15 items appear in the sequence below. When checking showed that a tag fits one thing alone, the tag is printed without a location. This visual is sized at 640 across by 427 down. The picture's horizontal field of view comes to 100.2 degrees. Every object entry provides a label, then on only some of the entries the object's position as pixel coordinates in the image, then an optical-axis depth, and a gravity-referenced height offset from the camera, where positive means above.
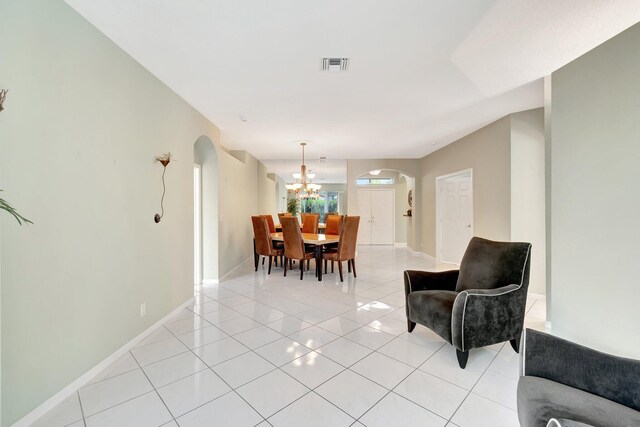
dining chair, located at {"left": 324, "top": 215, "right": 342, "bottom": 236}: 5.65 -0.26
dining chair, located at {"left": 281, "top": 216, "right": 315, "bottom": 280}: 4.53 -0.50
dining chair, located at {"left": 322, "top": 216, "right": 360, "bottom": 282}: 4.60 -0.54
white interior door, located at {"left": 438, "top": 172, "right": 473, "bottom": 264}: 5.49 -0.08
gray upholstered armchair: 2.04 -0.75
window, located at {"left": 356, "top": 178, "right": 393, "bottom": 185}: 9.25 +1.08
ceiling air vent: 2.45 +1.39
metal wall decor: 2.73 +0.51
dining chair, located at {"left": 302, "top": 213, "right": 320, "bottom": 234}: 6.29 -0.27
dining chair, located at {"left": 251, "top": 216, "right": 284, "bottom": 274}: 4.95 -0.49
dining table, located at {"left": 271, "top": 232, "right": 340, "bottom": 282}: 4.59 -0.51
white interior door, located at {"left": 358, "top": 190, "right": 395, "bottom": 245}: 8.97 -0.04
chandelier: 6.16 +0.62
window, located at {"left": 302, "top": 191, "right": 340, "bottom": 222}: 13.82 +0.43
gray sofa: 1.06 -0.80
